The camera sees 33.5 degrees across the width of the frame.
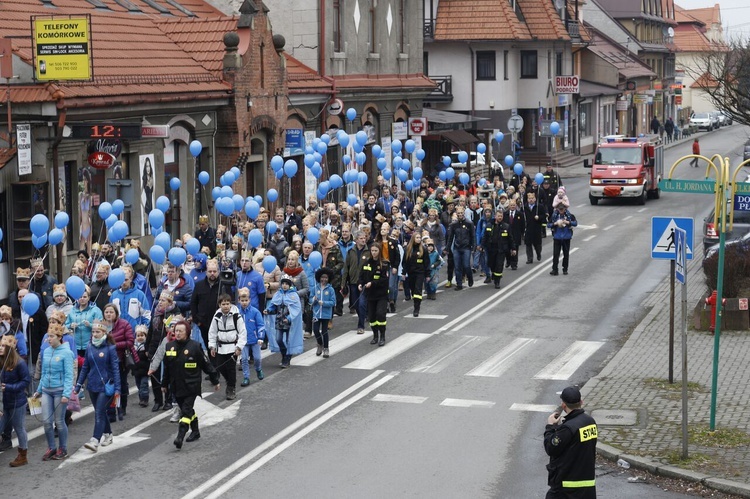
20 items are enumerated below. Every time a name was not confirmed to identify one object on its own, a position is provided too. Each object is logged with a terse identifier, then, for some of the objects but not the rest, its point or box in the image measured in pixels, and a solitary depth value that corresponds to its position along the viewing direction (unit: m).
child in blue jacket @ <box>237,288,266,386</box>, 16.73
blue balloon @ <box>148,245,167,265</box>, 17.97
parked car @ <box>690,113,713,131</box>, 99.65
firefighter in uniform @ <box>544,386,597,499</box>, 10.17
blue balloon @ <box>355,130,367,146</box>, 30.34
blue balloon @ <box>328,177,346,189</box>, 26.39
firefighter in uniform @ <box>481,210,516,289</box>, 24.98
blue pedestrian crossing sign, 15.80
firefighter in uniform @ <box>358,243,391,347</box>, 19.36
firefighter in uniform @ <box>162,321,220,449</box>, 13.98
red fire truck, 42.25
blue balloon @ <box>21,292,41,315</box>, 15.41
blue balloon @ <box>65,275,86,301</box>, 15.49
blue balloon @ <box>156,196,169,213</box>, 20.82
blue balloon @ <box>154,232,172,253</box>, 18.58
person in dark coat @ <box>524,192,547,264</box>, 28.47
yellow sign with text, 21.39
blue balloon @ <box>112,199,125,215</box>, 20.64
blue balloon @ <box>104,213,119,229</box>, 19.44
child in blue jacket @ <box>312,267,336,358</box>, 18.67
